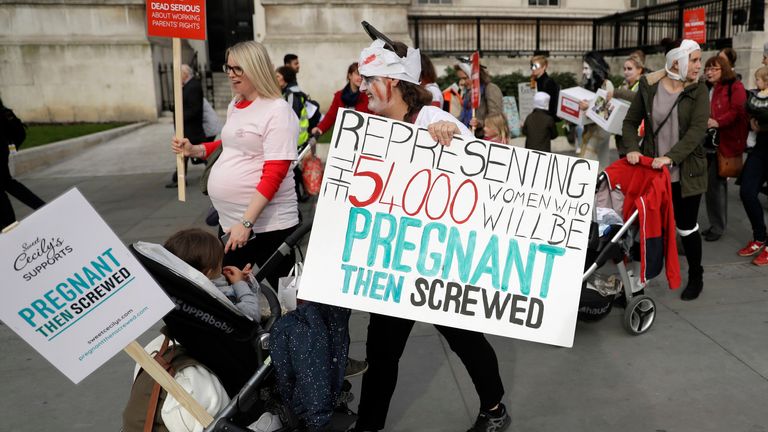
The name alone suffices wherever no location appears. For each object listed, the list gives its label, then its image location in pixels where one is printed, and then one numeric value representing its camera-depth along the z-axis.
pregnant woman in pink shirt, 3.51
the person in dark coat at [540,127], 7.10
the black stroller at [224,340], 2.43
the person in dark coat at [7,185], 6.24
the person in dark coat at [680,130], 4.64
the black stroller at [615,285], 4.20
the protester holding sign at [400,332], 2.97
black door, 20.52
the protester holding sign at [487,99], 7.25
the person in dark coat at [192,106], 9.09
